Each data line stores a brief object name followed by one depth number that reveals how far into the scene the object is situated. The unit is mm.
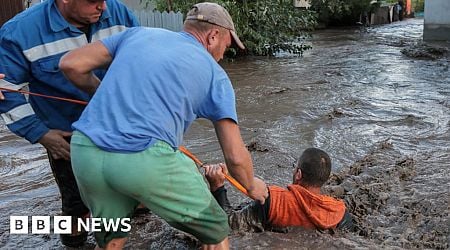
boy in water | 3990
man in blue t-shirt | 2479
